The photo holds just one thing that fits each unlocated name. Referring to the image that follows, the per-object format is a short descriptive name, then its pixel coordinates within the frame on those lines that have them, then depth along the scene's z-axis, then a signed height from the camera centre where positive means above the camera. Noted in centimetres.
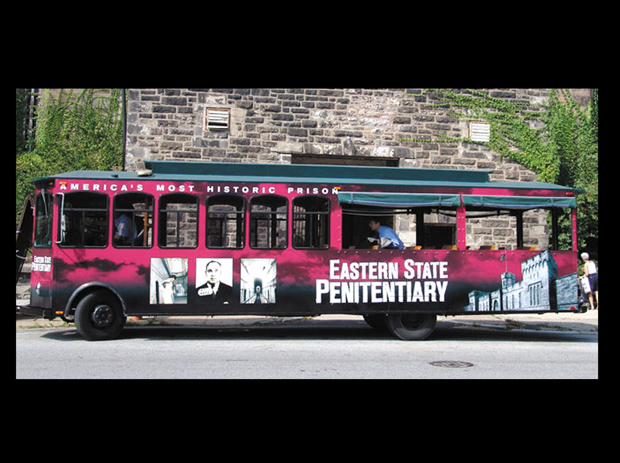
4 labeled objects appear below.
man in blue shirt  1045 +18
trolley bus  978 -7
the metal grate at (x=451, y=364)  780 -164
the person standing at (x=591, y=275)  1536 -70
